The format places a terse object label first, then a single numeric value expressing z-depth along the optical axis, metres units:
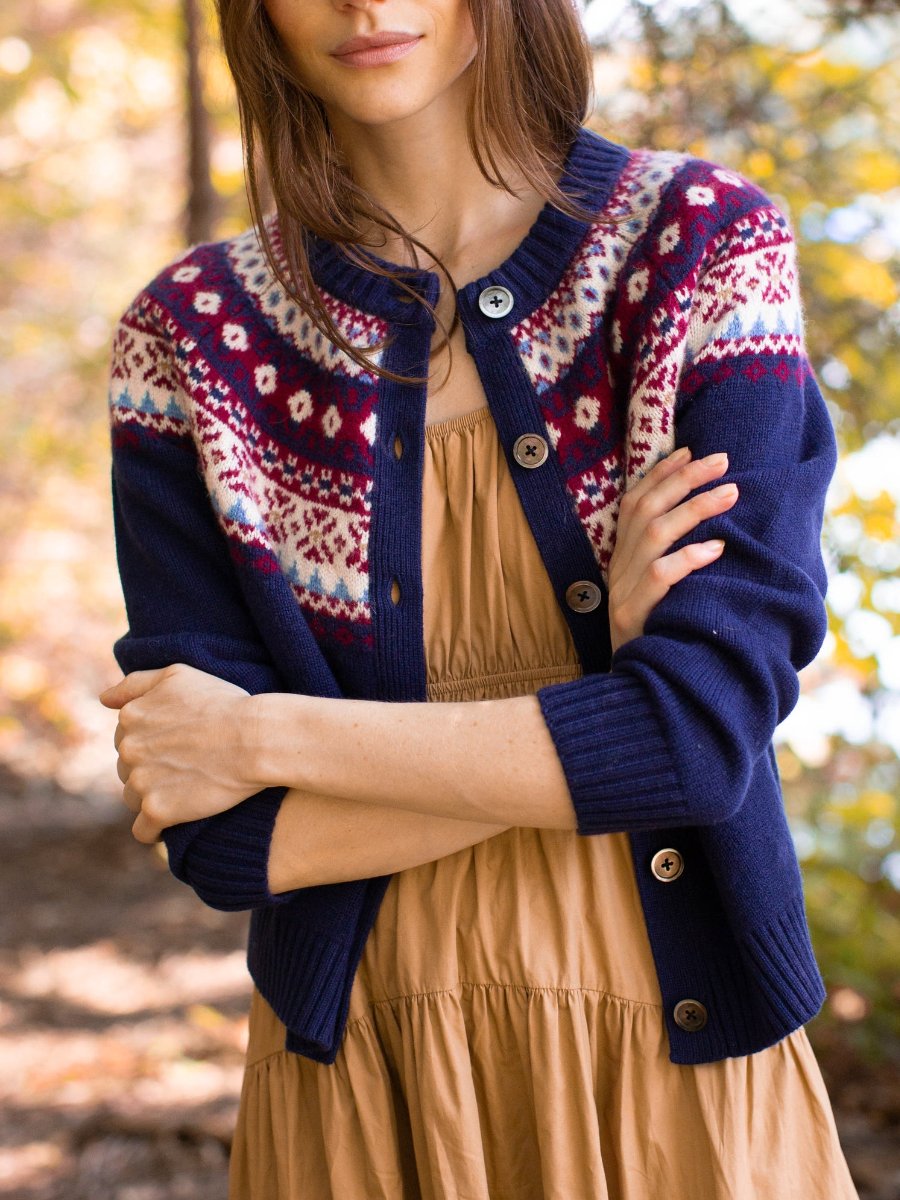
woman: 1.34
